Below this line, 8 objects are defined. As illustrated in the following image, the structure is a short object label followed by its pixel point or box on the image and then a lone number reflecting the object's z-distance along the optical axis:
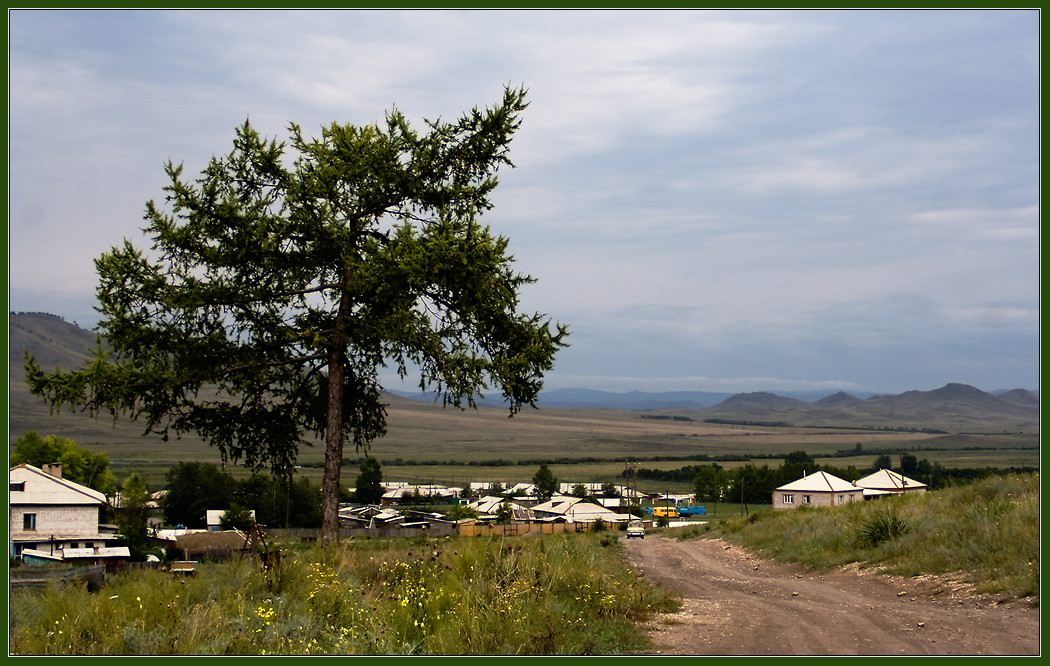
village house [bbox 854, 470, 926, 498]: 100.44
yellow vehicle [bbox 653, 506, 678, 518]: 108.88
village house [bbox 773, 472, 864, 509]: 97.59
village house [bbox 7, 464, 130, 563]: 59.66
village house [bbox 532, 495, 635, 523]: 103.00
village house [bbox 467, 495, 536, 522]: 102.52
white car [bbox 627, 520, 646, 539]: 57.39
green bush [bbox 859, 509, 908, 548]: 20.91
